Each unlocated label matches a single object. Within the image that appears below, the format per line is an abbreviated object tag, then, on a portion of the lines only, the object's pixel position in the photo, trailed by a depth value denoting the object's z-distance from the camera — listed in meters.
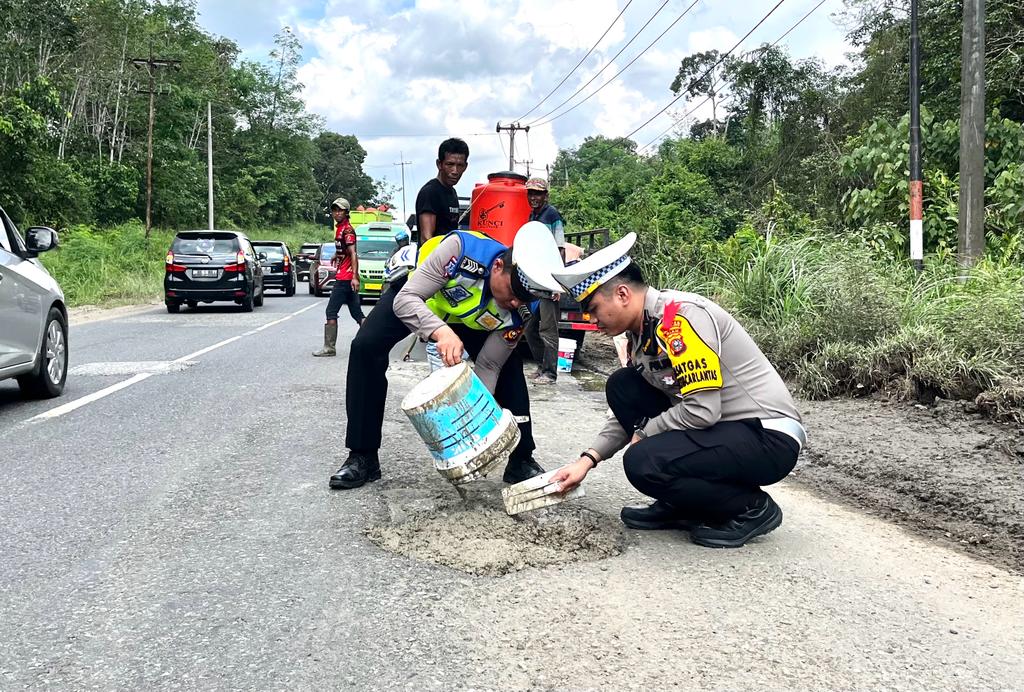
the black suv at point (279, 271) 28.22
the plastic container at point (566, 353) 9.90
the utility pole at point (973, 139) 11.20
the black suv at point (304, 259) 40.25
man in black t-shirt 6.32
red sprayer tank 7.98
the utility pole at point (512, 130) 56.59
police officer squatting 3.84
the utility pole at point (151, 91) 37.22
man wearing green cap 11.71
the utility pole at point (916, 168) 12.02
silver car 7.21
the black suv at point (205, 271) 19.55
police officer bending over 4.14
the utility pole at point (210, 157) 48.79
